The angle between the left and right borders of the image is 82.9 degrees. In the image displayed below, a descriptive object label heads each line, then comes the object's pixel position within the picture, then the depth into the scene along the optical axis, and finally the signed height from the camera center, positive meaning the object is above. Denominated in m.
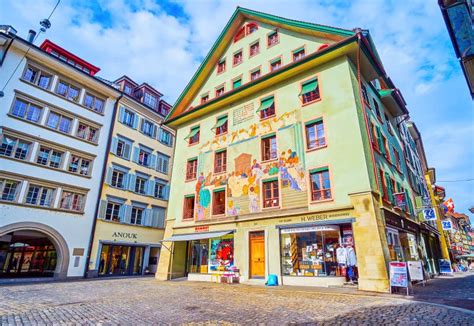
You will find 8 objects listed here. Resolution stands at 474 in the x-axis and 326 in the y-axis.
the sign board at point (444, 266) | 24.55 -0.74
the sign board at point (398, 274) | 10.41 -0.63
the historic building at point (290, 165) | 13.61 +5.52
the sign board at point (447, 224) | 24.02 +2.86
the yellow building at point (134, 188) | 24.31 +6.58
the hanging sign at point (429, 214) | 18.16 +2.86
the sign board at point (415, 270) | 11.80 -0.53
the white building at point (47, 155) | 19.23 +7.57
